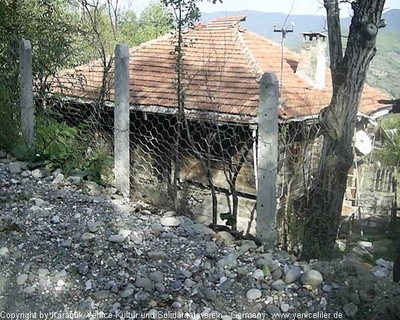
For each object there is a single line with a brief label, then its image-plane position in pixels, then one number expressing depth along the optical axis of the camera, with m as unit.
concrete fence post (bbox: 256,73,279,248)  2.81
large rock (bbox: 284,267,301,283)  2.46
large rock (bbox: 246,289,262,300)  2.34
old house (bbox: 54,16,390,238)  5.10
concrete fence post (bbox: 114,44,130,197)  3.65
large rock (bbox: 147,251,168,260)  2.68
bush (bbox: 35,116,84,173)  4.13
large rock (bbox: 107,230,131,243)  2.85
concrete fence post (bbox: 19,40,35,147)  4.44
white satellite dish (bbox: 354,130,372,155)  7.01
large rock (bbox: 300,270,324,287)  2.39
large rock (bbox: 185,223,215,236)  3.06
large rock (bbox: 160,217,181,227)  3.14
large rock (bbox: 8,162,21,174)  3.96
